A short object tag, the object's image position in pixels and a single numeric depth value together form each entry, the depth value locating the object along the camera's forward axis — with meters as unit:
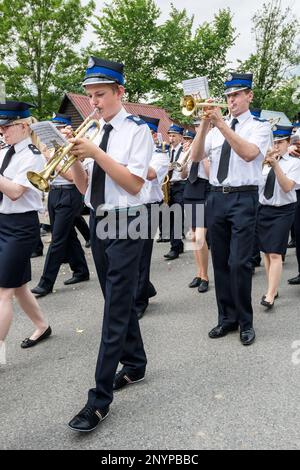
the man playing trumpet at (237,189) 3.99
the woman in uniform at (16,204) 3.65
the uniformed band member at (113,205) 2.80
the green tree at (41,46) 23.12
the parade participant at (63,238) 5.90
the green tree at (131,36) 34.66
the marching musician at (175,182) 8.11
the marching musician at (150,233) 4.96
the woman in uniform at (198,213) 6.02
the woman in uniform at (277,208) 5.16
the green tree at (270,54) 27.61
